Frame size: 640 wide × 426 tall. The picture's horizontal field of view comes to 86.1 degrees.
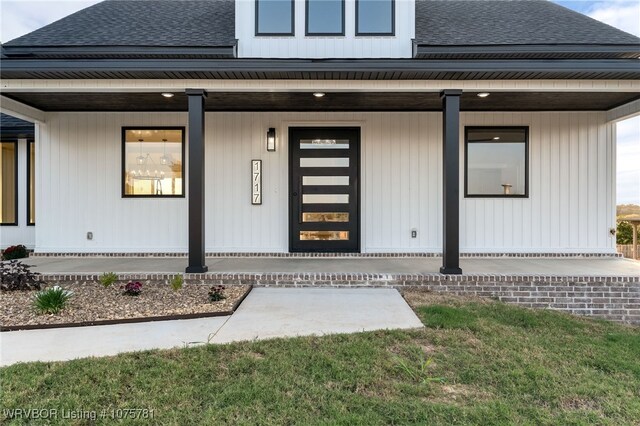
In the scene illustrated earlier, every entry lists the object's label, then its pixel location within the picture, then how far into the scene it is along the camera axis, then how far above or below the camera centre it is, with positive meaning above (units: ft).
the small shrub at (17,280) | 13.43 -2.70
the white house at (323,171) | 20.22 +2.42
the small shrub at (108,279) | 13.73 -2.73
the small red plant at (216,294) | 12.86 -3.17
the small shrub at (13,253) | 20.17 -2.47
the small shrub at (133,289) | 13.23 -3.00
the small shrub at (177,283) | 13.67 -2.86
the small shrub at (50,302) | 11.17 -2.98
